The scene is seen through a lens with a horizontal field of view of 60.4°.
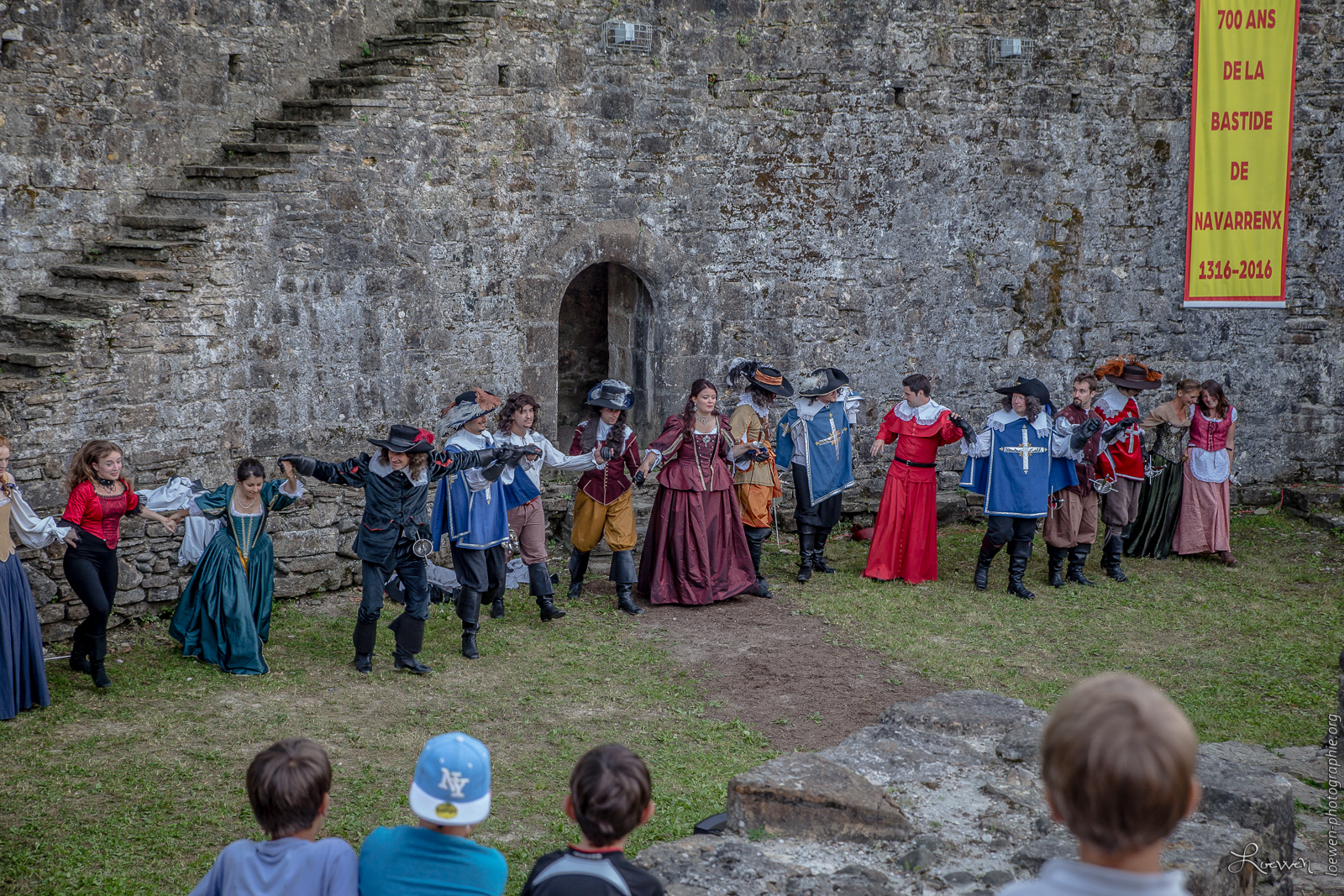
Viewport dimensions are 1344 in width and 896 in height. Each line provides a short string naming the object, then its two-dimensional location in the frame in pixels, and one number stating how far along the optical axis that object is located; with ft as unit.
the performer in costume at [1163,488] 31.94
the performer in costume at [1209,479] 31.55
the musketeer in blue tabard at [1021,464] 28.45
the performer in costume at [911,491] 29.32
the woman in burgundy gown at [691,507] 27.78
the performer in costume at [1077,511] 29.17
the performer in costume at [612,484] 27.09
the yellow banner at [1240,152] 34.42
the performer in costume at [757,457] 29.17
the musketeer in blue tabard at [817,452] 30.37
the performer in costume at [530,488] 25.41
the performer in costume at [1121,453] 30.17
